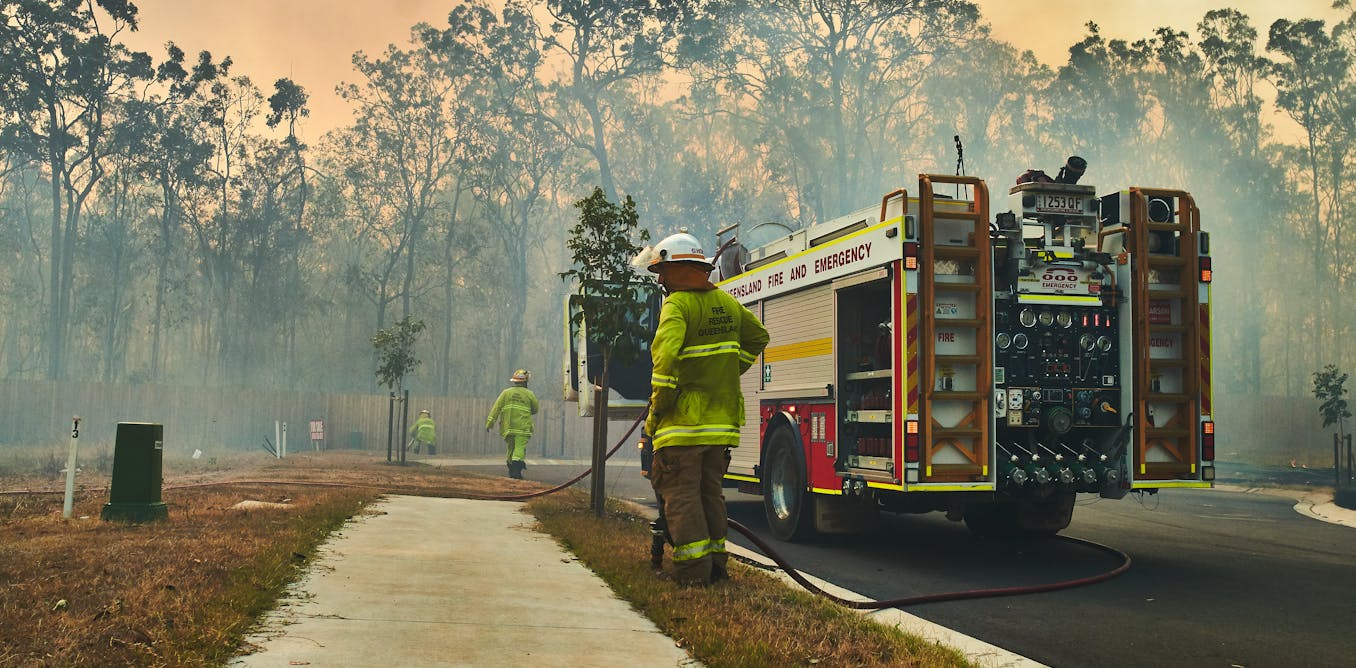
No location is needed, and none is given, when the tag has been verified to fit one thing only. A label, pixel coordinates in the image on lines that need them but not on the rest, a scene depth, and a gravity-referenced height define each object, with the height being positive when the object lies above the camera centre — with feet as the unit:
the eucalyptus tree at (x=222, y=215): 175.01 +31.40
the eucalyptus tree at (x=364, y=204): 182.60 +34.79
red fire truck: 29.22 +2.20
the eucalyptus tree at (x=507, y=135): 169.27 +43.53
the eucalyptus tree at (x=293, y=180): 171.63 +37.25
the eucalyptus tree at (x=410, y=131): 176.45 +44.01
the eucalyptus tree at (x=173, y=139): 169.07 +40.73
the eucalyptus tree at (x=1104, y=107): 168.45 +46.77
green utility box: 32.09 -1.58
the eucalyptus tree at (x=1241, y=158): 160.76 +38.38
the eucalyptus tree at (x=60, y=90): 155.12 +43.69
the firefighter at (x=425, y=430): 107.65 -0.64
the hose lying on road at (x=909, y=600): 22.58 -3.24
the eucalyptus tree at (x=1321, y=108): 149.28 +42.54
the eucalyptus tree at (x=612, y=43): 156.15 +51.65
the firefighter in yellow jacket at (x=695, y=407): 23.52 +0.42
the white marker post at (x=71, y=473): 32.40 -1.58
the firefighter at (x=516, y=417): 69.67 +0.46
